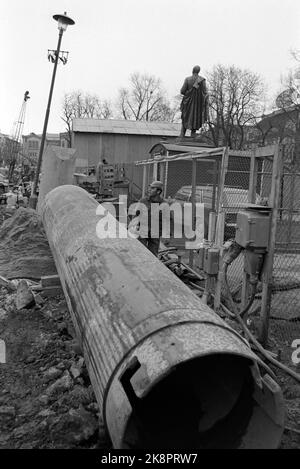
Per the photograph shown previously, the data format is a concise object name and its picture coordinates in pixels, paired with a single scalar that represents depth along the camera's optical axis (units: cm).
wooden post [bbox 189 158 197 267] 789
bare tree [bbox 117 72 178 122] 7188
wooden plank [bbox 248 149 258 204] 518
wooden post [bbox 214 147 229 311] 522
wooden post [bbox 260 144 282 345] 461
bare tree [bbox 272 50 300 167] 3809
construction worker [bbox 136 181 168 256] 732
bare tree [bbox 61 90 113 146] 7888
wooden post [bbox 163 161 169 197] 1193
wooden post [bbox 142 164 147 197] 1287
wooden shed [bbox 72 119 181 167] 2802
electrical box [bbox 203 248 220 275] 504
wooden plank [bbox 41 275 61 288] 615
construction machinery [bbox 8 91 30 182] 2917
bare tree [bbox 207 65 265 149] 4597
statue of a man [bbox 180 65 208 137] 1531
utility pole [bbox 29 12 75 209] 1335
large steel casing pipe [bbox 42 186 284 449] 247
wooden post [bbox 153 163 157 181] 1145
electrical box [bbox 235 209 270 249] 467
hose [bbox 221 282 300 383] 398
